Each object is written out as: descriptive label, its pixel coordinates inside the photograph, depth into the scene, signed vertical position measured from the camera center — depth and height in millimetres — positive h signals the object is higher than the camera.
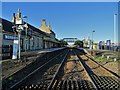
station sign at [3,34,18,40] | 15574 +1421
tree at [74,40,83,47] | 53841 +1134
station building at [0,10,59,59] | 10289 +1329
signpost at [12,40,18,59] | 9658 -239
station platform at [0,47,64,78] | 6236 -1638
